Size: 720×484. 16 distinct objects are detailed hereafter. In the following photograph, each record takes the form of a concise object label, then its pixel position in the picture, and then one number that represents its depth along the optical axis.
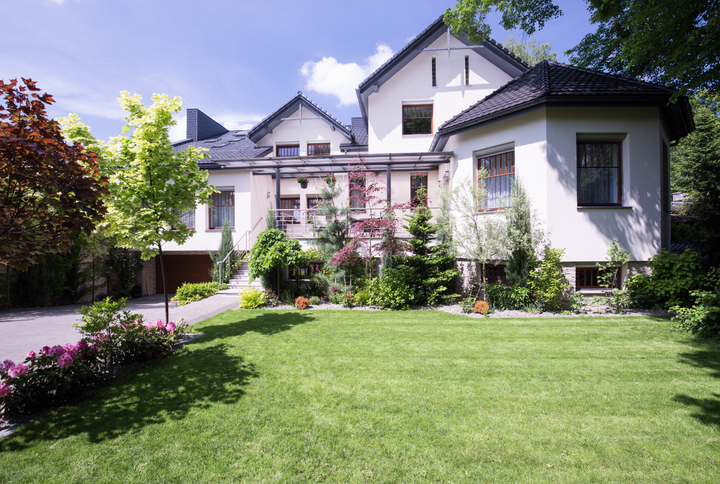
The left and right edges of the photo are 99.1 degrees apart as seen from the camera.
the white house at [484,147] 9.14
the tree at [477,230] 9.05
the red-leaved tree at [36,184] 3.11
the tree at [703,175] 12.35
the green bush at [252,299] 10.33
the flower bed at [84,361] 3.79
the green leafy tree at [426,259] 10.13
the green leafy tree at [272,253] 10.44
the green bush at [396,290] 10.04
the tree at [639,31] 7.18
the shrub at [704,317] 6.63
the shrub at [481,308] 9.05
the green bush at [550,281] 8.92
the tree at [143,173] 5.91
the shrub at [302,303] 10.28
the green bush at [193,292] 11.73
